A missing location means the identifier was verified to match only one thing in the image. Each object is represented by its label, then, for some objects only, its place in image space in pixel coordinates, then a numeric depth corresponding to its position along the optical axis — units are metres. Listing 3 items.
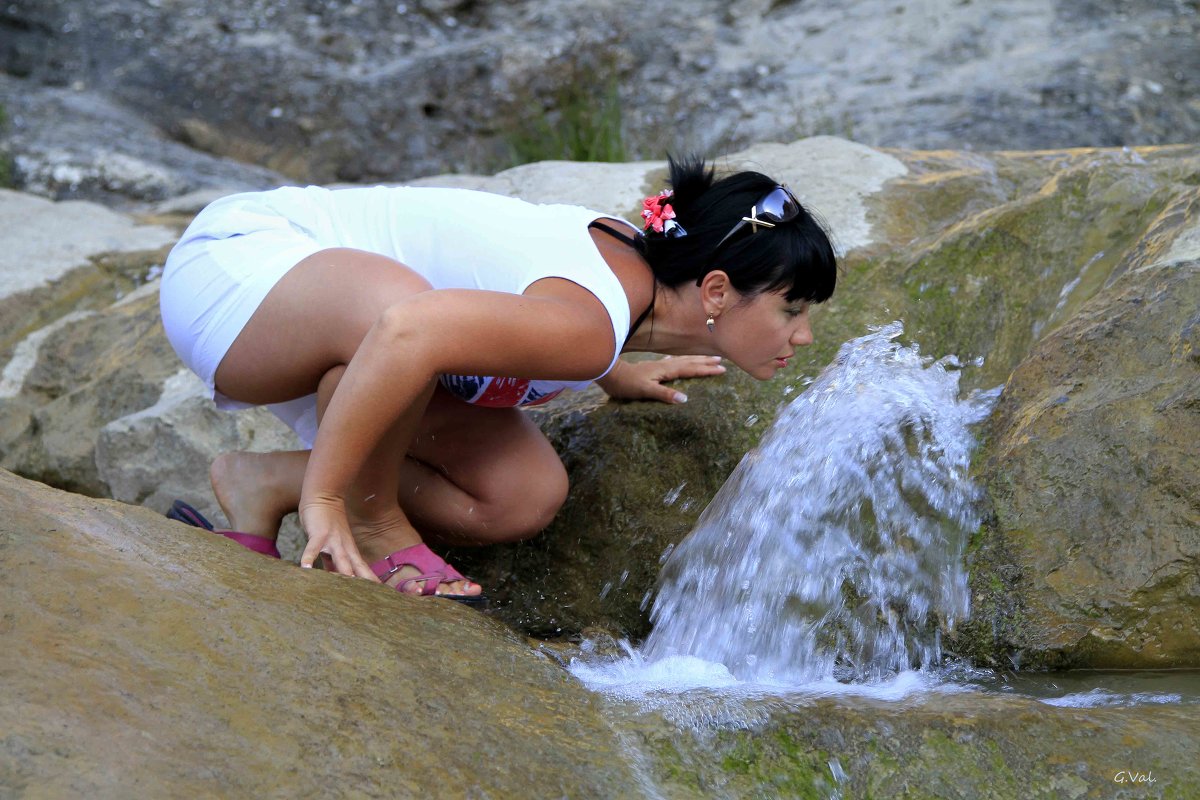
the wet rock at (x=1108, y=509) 5.42
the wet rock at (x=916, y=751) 5.12
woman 5.46
